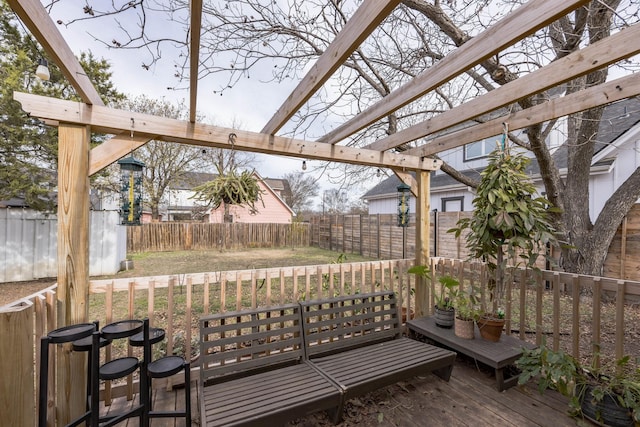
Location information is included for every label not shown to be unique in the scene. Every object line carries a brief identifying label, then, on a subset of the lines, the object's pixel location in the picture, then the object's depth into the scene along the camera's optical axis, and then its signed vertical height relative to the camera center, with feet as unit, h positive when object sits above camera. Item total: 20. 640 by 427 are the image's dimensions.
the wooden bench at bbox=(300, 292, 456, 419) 7.29 -4.14
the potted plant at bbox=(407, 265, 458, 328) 10.02 -3.37
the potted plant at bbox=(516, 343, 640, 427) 6.52 -4.24
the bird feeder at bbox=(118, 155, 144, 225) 7.98 +0.70
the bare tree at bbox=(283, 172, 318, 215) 97.50 +9.19
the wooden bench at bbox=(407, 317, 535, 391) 8.15 -4.08
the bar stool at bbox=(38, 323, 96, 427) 5.20 -2.60
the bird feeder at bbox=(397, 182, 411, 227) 12.66 +0.64
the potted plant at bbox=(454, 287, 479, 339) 9.33 -3.37
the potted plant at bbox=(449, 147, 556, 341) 8.59 -0.08
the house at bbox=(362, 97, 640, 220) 20.59 +4.51
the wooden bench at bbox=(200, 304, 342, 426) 5.95 -4.13
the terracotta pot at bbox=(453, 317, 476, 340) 9.31 -3.77
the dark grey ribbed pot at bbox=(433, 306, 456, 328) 10.18 -3.71
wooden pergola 5.00 +3.01
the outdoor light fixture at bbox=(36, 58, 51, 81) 8.69 +4.56
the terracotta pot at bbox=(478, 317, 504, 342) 8.98 -3.61
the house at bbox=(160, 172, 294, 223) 47.78 +1.64
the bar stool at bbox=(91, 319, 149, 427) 5.49 -3.20
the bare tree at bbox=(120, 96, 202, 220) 40.14 +8.58
